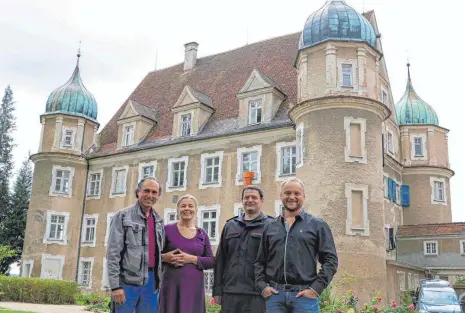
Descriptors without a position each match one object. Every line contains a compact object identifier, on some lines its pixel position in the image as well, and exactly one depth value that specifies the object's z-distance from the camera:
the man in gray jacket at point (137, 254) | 5.54
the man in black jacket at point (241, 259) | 5.55
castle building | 19.47
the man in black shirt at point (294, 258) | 4.80
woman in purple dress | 5.90
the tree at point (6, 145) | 39.84
